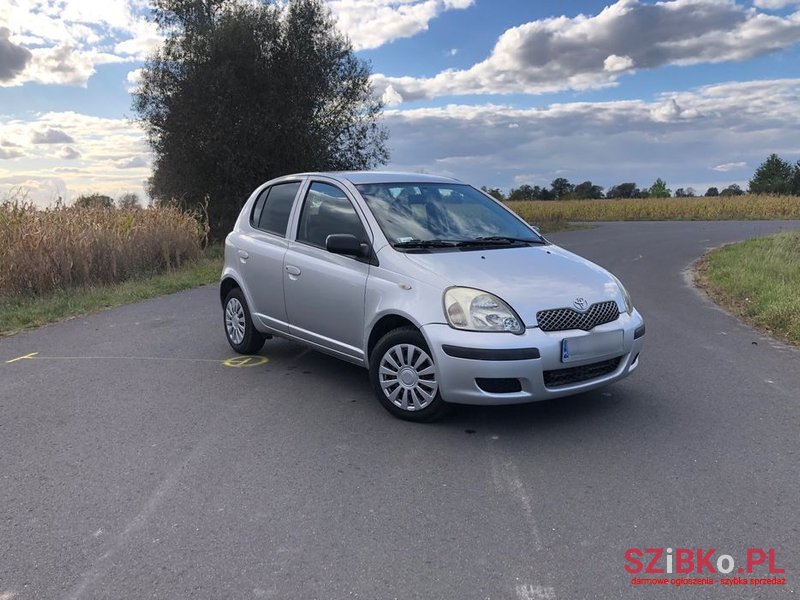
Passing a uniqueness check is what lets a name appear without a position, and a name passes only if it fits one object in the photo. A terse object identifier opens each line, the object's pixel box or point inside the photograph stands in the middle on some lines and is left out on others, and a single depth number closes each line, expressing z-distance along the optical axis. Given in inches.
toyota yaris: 172.2
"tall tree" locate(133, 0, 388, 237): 965.8
